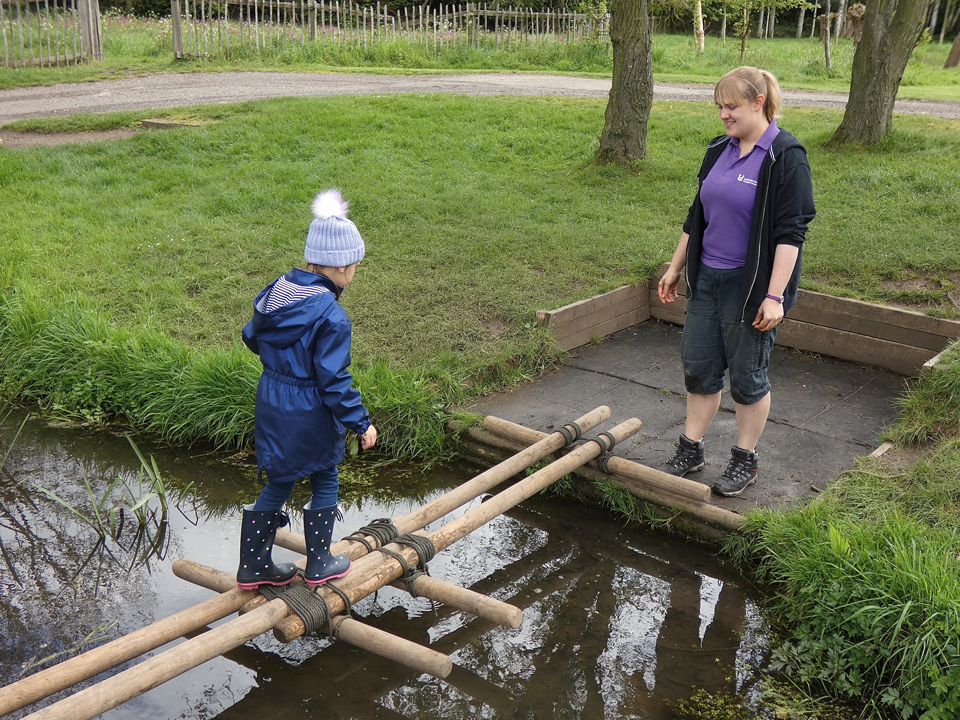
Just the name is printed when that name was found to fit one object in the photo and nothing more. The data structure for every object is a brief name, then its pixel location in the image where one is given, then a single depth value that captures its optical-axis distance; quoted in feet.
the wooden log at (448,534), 11.39
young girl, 10.55
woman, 13.03
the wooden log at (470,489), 13.06
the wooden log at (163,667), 9.00
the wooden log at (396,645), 10.42
